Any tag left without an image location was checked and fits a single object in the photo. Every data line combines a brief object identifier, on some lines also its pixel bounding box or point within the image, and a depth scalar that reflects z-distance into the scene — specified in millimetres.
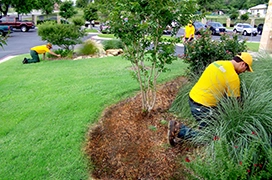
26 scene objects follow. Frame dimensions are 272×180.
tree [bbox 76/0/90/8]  38203
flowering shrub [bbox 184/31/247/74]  4969
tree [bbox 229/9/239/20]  42438
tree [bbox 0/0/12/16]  26997
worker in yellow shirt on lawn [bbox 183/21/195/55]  9461
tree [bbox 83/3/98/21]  26334
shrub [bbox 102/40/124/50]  11609
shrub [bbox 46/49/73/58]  10266
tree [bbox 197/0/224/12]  40281
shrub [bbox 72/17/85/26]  15206
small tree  3430
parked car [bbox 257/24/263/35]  30906
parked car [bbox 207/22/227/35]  26141
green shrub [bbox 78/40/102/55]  10828
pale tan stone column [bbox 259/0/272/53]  10070
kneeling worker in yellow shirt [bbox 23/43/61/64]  9336
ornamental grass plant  1951
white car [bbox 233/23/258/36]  26769
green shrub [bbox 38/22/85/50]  10031
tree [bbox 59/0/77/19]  34125
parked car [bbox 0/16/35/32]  28828
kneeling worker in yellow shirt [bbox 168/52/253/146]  3127
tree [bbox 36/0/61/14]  32925
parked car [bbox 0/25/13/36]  20703
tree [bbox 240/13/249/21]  40469
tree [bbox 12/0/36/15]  28456
